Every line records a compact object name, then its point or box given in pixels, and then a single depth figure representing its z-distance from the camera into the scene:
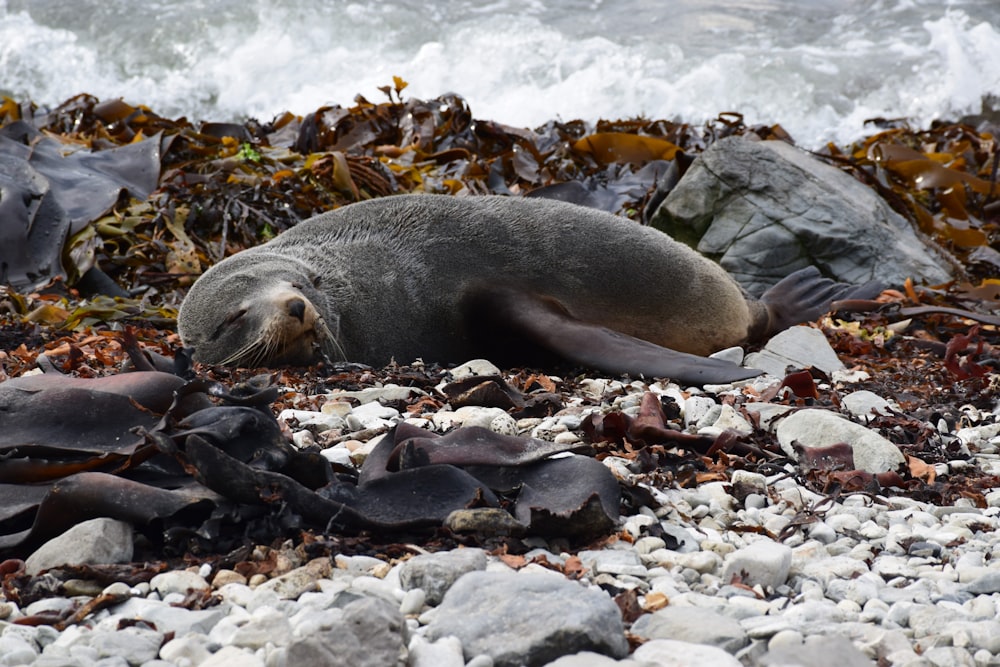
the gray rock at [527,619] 11.73
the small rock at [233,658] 11.50
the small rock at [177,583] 14.07
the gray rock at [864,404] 16.13
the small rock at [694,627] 12.30
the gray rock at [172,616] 12.86
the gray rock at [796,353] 16.55
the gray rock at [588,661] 11.50
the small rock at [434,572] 13.63
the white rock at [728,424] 15.93
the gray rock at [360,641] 11.17
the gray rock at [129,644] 12.10
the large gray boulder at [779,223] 17.33
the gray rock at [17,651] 11.97
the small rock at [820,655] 11.45
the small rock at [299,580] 14.00
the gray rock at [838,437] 15.83
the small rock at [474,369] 16.44
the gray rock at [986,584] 14.69
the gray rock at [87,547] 14.94
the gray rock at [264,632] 12.12
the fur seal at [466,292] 16.52
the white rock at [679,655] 11.61
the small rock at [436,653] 11.73
